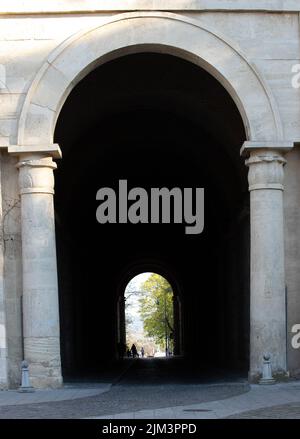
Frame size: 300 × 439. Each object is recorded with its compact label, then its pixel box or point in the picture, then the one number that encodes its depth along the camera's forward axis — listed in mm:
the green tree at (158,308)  99188
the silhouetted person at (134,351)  64312
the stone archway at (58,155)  19812
